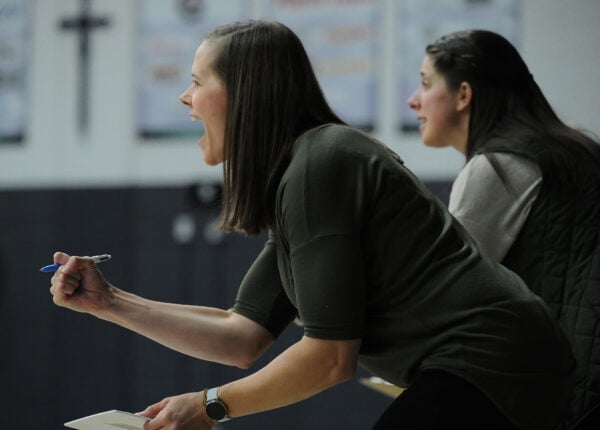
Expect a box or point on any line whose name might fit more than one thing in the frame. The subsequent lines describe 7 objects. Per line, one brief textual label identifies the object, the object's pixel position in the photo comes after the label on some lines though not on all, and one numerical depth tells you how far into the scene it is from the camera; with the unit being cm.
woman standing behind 359
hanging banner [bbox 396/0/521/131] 830
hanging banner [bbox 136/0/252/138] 945
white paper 282
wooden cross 987
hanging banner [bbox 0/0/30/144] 1009
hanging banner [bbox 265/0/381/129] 882
